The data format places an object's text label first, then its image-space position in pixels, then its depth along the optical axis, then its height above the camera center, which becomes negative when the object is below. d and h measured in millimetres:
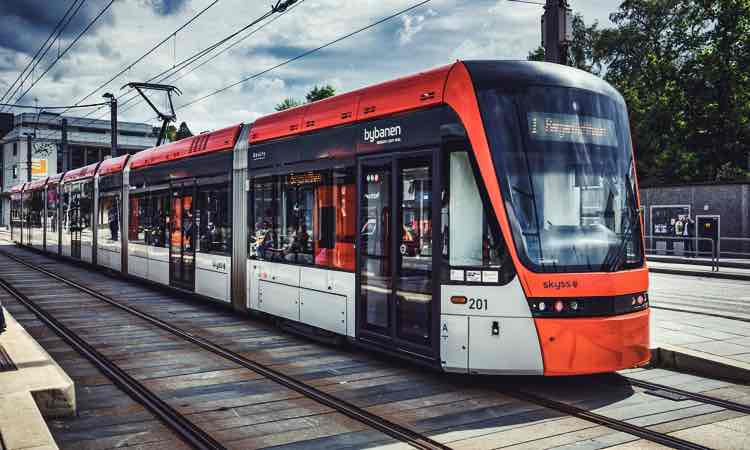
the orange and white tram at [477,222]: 6887 -41
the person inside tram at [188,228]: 14180 -164
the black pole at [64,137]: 36281 +4214
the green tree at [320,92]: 56688 +10010
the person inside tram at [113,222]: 19250 -57
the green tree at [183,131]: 84262 +10414
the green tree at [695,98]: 32344 +5690
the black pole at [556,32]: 10305 +2631
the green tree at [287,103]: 63375 +10116
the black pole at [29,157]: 44462 +3965
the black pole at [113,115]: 27666 +4197
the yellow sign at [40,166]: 58156 +4505
